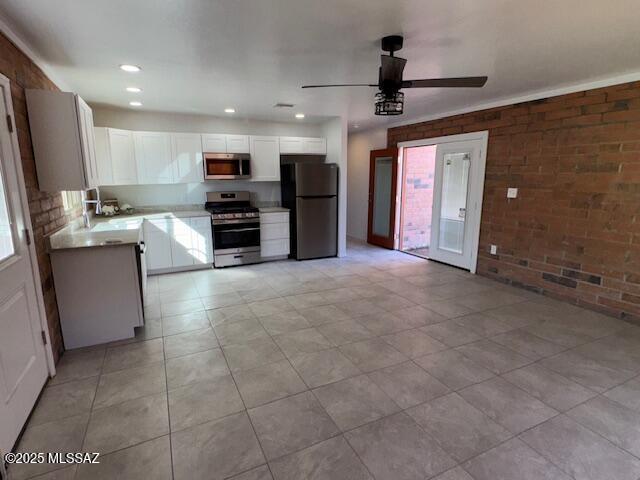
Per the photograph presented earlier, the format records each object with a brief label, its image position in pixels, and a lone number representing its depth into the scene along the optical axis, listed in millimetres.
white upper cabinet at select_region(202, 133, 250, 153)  5078
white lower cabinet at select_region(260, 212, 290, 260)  5359
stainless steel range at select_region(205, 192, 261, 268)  5016
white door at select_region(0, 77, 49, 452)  1772
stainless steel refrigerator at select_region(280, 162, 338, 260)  5328
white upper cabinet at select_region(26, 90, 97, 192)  2479
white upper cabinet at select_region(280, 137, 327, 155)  5609
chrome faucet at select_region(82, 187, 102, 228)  3852
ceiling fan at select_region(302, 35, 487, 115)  2295
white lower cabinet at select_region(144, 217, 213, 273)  4656
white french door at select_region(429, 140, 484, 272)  4672
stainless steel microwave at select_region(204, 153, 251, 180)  5070
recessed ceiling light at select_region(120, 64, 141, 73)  2908
